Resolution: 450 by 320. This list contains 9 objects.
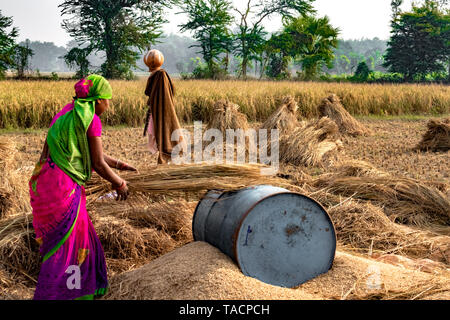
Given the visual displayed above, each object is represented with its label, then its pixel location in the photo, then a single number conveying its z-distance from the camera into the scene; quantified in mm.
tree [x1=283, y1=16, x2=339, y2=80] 36500
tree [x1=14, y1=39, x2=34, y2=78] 25484
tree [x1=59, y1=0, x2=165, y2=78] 30109
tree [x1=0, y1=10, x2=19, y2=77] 24438
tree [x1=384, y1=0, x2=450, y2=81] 37875
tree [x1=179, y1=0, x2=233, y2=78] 35625
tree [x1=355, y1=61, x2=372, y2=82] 34419
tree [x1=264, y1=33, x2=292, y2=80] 36438
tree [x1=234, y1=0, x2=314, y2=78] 36875
